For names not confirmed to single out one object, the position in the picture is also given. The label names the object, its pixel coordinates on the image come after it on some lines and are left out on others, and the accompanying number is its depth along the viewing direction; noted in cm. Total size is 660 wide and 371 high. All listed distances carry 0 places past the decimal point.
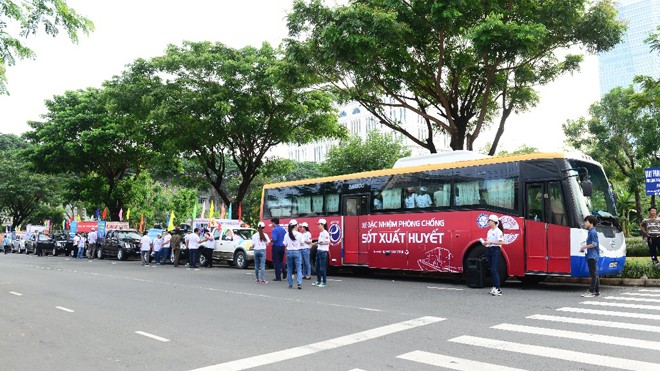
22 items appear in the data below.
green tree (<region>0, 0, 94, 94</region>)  1072
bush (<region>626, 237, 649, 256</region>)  2227
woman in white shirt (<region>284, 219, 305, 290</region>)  1388
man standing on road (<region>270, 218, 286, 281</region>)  1554
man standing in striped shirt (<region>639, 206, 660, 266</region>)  1590
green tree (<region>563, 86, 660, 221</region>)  3073
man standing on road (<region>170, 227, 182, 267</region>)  2405
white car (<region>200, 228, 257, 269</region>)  2248
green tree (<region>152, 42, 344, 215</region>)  2498
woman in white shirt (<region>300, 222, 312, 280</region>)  1413
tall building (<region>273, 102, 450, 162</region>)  9684
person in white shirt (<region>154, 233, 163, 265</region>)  2662
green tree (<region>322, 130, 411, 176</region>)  4541
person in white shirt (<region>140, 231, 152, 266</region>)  2528
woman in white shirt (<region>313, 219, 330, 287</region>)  1420
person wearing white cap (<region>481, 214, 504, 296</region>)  1194
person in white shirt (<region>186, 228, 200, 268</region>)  2295
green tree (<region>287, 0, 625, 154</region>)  1538
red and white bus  1258
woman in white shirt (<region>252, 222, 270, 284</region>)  1491
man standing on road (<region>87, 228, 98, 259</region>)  3306
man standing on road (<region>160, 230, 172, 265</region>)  2594
